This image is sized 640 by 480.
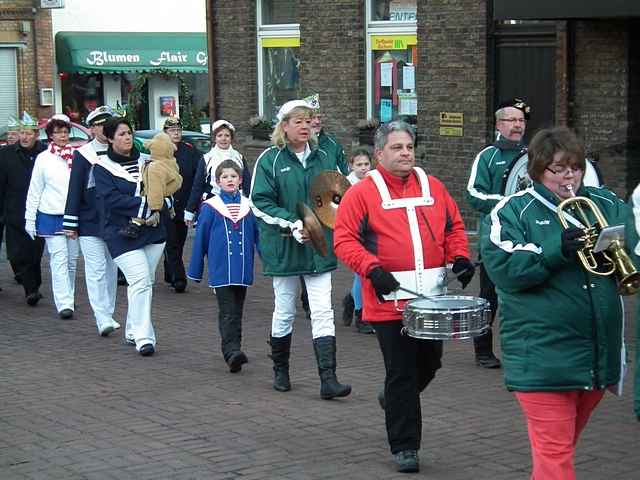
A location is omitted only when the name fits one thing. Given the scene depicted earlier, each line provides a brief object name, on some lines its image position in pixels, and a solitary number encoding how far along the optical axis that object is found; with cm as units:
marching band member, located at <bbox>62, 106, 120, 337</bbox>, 1091
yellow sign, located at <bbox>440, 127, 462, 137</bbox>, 1648
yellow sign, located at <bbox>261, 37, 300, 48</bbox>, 1930
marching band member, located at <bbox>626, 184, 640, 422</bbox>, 481
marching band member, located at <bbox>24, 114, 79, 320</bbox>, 1219
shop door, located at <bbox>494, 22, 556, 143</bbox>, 1545
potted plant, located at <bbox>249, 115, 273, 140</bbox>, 1991
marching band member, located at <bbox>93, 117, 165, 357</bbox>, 1020
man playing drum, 671
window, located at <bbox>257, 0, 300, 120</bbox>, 1941
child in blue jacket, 954
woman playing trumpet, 529
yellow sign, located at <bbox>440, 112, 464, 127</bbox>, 1645
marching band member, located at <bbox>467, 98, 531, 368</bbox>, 889
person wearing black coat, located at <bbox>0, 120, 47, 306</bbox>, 1351
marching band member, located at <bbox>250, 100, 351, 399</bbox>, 843
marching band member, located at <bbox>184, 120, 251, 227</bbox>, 1307
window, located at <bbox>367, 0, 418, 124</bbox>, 1738
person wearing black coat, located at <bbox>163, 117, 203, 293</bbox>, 1362
